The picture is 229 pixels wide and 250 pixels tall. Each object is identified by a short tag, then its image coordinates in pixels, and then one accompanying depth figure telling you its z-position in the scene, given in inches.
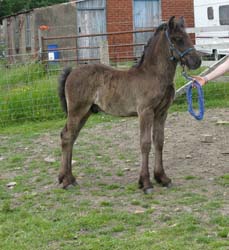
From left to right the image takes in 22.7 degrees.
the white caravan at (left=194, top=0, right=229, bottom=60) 648.4
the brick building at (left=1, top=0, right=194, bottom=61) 837.8
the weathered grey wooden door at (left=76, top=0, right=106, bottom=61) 834.8
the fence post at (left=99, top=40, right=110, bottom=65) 483.5
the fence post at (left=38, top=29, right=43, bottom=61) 535.7
